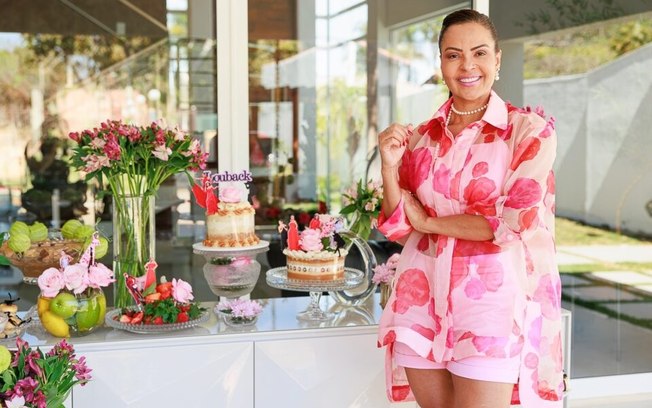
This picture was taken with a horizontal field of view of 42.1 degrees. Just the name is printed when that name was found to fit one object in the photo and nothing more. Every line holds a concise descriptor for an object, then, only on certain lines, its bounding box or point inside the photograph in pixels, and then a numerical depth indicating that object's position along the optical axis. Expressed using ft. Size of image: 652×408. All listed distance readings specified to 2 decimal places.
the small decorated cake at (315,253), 9.27
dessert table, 8.20
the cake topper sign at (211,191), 9.21
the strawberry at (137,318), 8.52
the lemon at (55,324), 8.27
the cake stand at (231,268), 9.05
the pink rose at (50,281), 8.15
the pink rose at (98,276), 8.20
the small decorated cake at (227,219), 9.13
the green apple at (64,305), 8.23
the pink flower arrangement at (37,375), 5.82
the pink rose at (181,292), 8.69
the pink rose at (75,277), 8.15
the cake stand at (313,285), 9.18
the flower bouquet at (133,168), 9.07
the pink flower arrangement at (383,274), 9.71
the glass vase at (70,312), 8.25
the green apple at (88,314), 8.33
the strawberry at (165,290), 8.77
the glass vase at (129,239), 9.29
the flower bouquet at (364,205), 10.50
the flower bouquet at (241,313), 8.93
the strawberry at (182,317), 8.68
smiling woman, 6.83
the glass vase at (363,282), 9.65
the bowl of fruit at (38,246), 8.89
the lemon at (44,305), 8.32
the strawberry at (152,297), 8.64
